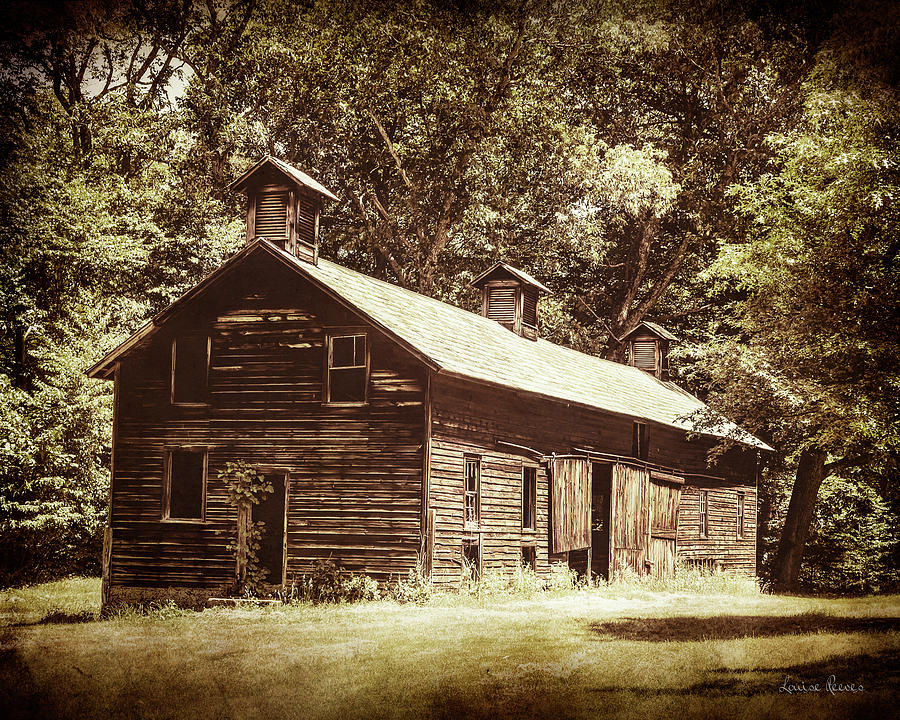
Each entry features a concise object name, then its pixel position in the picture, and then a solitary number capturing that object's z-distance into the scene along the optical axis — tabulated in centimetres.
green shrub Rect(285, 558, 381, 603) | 1838
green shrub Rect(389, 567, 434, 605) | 1802
